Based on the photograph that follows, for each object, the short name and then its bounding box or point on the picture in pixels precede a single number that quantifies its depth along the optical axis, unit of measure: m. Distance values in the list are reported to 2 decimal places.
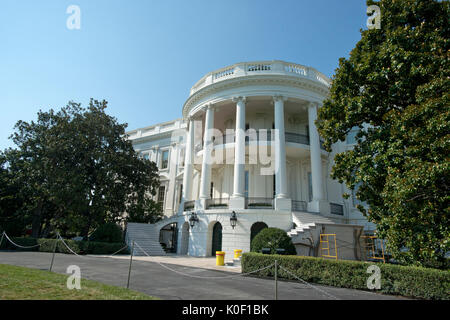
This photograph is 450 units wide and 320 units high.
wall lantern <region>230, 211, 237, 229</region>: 17.56
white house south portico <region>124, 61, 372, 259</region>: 18.12
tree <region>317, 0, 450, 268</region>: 7.15
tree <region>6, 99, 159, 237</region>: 19.77
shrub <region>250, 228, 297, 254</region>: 12.37
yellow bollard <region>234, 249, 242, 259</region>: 15.59
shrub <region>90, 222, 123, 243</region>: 19.81
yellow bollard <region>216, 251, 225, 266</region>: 14.20
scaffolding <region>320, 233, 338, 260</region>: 14.00
